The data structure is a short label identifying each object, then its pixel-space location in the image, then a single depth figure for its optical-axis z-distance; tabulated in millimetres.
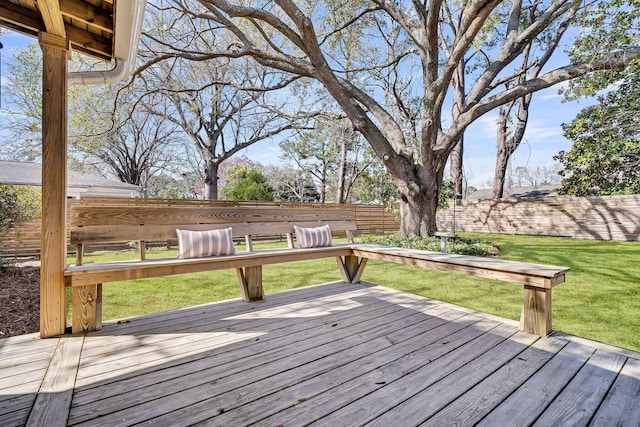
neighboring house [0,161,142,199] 9930
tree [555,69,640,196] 7488
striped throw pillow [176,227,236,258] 2885
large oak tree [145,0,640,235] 5336
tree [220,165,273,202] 12891
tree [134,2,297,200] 9805
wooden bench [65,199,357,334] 2354
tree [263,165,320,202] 17359
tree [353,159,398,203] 10828
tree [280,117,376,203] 11664
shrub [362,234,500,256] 6125
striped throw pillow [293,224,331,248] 3750
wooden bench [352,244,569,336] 2221
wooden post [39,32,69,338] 2250
